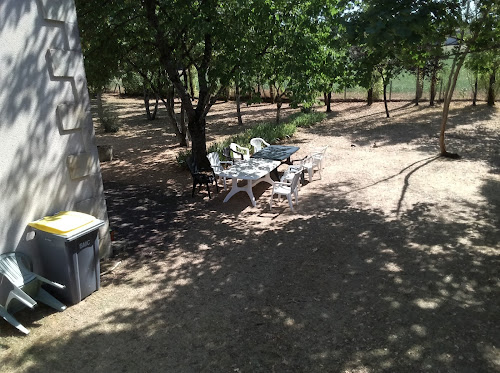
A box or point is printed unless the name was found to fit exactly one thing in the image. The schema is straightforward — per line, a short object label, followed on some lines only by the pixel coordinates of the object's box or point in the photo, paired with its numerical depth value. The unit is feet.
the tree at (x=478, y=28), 25.27
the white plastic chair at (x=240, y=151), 34.43
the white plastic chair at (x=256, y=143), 38.97
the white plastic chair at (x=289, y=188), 25.35
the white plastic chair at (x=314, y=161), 31.05
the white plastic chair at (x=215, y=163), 29.60
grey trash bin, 14.39
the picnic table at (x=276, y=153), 31.86
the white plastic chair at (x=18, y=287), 13.17
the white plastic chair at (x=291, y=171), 27.32
